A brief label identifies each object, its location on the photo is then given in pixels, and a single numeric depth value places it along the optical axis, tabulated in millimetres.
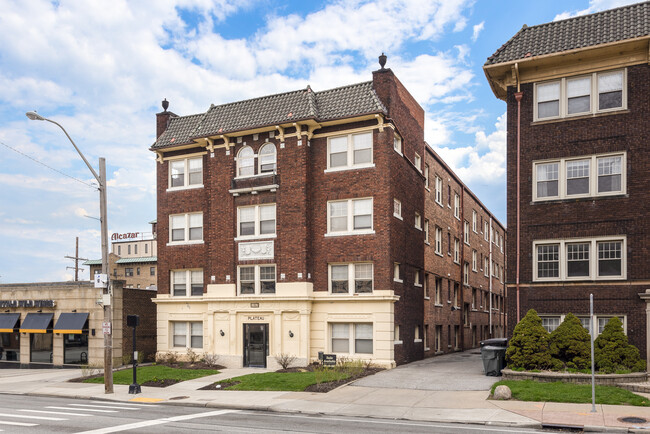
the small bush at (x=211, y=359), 28891
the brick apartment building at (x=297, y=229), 26828
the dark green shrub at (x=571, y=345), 20172
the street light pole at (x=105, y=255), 21998
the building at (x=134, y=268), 82188
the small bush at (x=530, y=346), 20703
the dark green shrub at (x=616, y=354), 19672
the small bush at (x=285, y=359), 26625
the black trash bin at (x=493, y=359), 22562
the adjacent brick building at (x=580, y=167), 21250
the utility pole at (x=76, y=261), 71375
